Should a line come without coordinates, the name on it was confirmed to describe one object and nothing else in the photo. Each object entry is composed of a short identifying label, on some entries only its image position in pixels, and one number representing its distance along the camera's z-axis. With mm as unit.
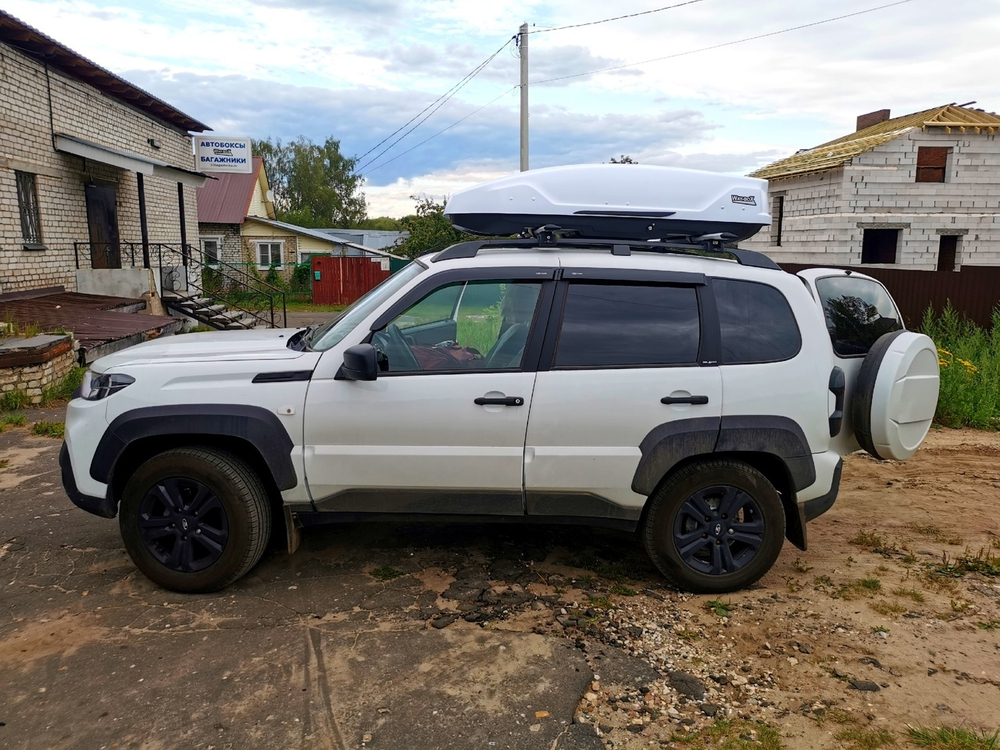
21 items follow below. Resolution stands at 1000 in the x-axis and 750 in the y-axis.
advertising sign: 23141
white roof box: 4148
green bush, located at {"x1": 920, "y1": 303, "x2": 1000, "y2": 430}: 8375
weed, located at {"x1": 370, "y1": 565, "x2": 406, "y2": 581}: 4230
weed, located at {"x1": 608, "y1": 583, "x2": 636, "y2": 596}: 4086
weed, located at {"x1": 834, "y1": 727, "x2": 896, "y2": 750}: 2842
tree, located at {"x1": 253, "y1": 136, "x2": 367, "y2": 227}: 66938
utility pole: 16719
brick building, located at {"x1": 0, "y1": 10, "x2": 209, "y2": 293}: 13836
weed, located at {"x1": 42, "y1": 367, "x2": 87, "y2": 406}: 8832
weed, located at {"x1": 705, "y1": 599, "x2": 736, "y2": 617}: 3890
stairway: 17016
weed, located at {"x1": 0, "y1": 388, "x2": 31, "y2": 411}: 8352
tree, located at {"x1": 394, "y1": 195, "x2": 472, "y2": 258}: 21406
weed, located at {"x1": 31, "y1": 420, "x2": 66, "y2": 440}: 7398
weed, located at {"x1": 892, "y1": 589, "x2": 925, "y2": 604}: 4059
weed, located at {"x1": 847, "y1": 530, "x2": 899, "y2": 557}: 4777
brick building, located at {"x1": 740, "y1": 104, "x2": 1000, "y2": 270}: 19125
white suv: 3834
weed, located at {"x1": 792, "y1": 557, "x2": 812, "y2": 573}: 4469
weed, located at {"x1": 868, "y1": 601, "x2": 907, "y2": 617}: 3906
